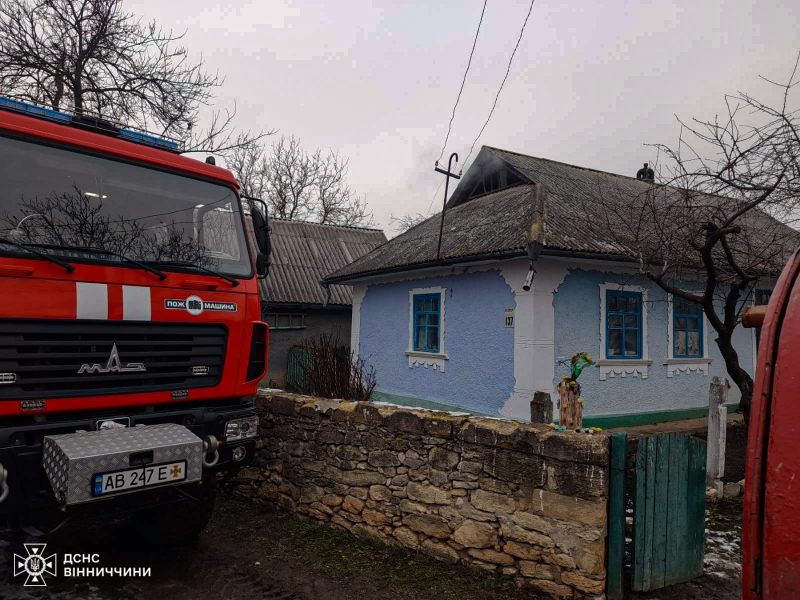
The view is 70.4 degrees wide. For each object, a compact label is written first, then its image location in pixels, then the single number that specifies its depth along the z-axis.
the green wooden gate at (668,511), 3.75
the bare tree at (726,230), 5.29
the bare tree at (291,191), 28.23
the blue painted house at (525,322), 8.80
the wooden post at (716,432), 5.76
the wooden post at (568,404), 6.74
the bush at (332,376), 7.88
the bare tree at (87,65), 10.12
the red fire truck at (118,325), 3.26
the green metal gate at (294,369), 14.53
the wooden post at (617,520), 3.66
